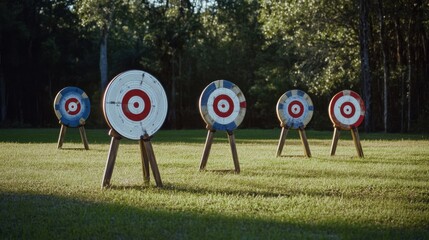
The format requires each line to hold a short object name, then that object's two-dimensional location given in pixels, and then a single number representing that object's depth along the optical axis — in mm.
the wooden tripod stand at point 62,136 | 16703
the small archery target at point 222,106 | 11109
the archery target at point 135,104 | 8555
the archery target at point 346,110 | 14688
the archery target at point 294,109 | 15078
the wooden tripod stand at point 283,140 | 14352
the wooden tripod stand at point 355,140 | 14039
